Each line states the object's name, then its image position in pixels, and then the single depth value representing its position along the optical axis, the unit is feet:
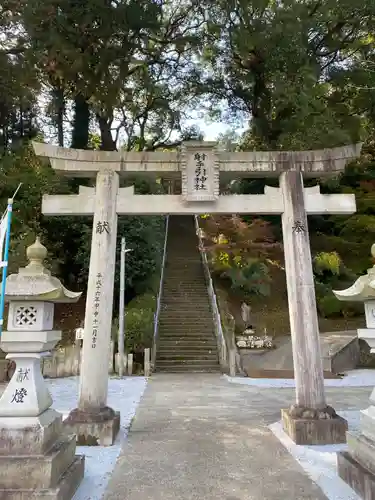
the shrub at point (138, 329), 38.68
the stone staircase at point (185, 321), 39.24
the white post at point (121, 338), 35.01
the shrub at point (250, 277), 54.08
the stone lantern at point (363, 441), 10.46
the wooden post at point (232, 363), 35.06
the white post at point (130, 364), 36.16
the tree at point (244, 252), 54.19
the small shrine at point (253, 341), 41.57
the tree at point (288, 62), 40.16
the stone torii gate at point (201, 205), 16.45
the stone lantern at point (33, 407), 9.95
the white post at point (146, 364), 36.01
